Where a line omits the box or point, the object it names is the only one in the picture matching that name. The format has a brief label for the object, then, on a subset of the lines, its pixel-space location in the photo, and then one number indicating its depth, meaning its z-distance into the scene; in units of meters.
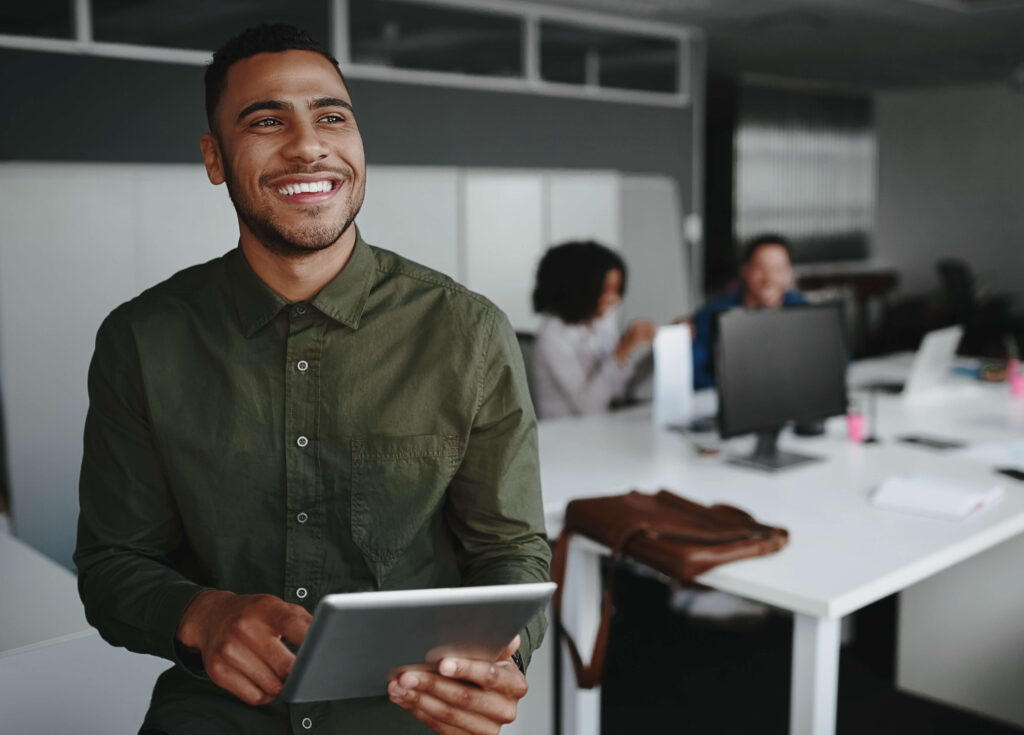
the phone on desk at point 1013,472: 2.90
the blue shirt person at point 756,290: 4.07
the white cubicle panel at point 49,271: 3.64
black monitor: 2.87
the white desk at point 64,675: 1.81
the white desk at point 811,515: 2.09
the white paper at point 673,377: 3.55
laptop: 3.97
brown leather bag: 2.19
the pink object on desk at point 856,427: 3.38
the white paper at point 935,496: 2.55
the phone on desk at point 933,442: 3.31
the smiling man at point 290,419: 1.38
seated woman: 4.02
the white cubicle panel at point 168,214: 2.77
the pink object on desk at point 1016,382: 4.28
